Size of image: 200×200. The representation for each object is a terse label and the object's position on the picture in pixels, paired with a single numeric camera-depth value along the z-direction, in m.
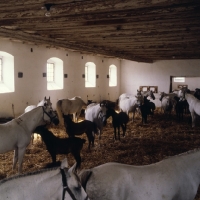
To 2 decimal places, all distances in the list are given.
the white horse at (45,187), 2.04
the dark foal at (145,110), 10.27
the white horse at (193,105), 9.54
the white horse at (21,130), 4.64
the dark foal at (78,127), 6.36
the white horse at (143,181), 2.39
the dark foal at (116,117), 7.75
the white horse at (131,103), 10.70
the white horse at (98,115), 7.28
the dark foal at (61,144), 5.01
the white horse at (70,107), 9.61
